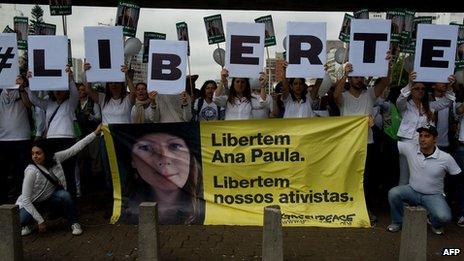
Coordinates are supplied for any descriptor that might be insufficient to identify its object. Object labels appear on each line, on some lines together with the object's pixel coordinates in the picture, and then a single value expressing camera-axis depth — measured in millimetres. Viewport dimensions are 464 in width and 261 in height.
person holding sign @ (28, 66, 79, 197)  6484
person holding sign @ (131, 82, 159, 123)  6668
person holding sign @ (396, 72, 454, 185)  6312
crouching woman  5754
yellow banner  6324
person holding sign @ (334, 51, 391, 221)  6453
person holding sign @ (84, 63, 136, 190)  6559
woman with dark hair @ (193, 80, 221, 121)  7516
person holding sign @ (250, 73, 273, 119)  6493
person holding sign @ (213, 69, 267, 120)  6523
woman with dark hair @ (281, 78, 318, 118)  6492
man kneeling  5789
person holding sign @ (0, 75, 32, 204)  6797
